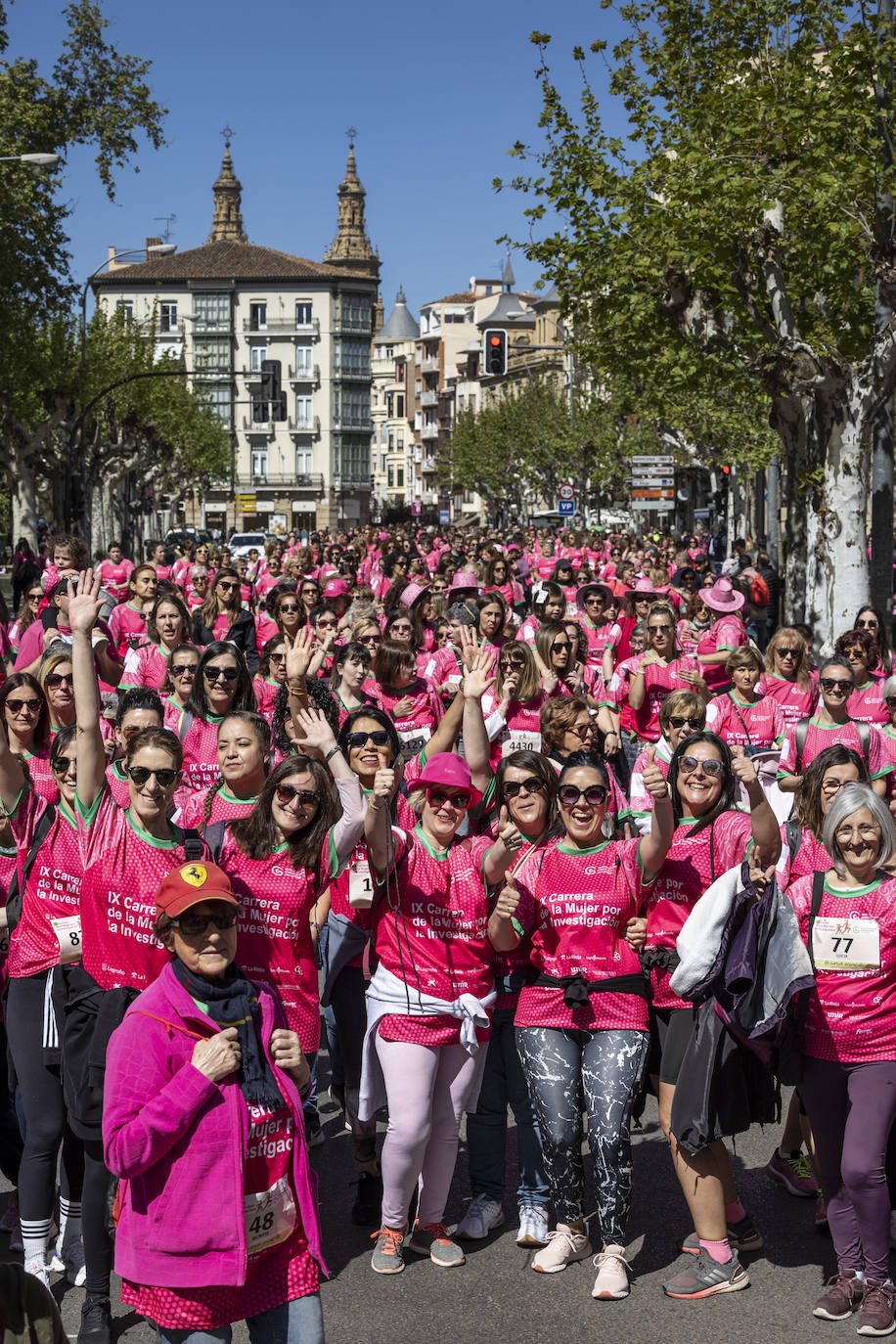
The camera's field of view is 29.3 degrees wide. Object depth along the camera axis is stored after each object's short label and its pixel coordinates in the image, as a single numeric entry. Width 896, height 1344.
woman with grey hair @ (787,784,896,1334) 5.24
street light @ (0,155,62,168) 22.72
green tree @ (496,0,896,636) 16.84
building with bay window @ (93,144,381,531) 107.31
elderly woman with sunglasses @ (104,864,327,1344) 3.77
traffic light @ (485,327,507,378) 31.77
